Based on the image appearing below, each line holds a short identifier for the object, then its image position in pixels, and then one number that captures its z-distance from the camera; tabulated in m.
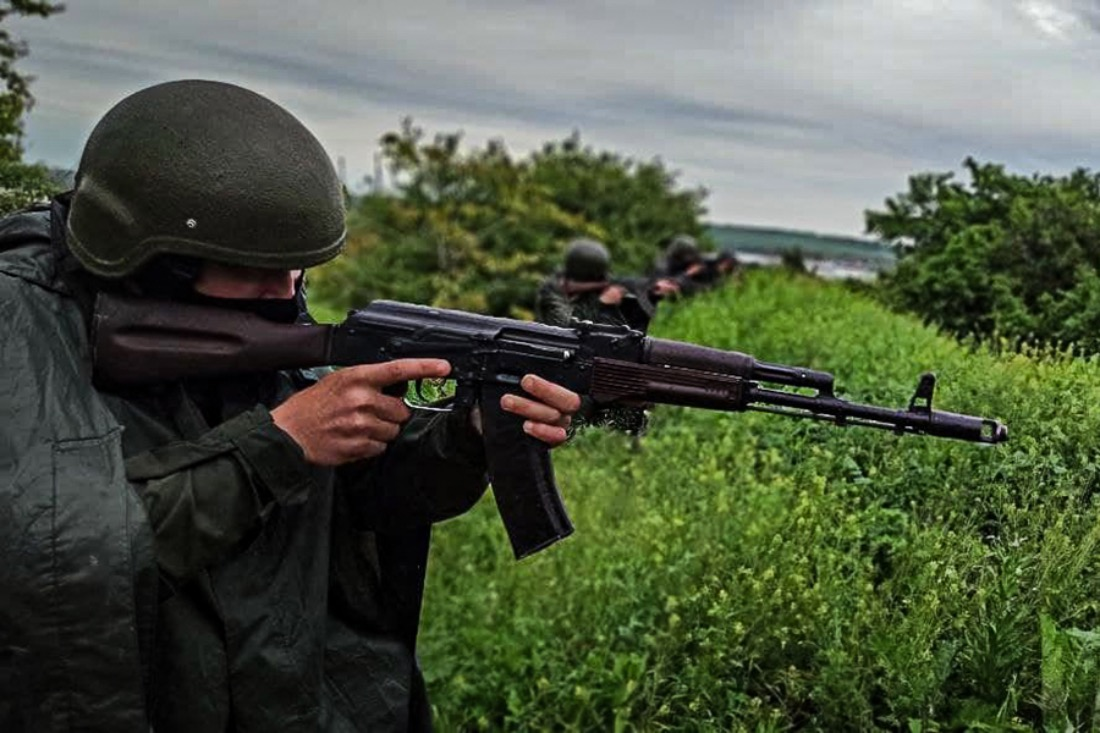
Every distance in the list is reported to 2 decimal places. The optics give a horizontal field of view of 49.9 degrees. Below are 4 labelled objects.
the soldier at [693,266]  12.16
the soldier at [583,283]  7.80
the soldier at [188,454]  1.97
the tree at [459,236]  19.11
